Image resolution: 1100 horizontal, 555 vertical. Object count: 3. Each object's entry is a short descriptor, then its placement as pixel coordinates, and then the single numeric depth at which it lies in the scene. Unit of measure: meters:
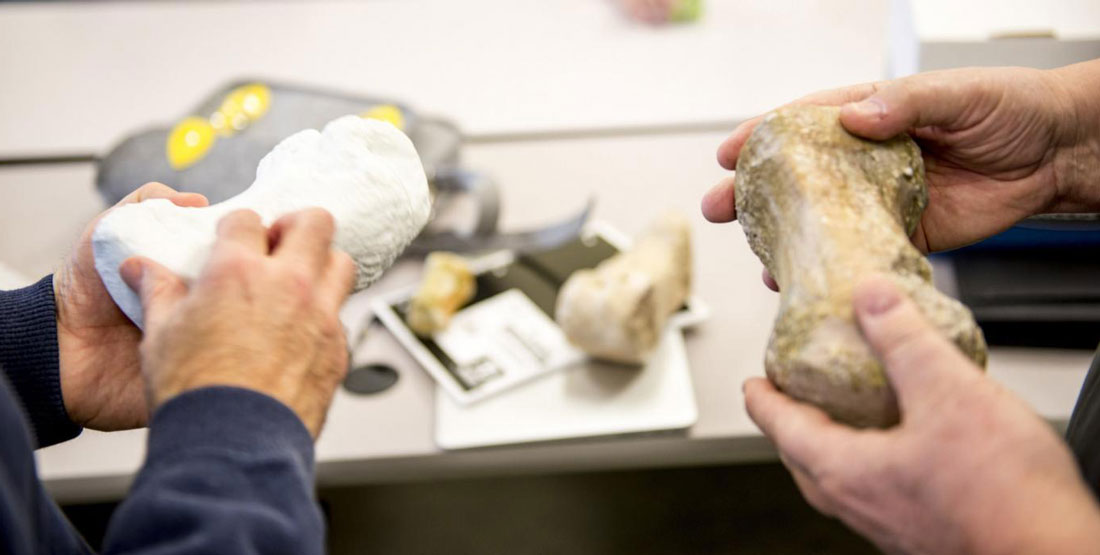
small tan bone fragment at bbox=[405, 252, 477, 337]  1.19
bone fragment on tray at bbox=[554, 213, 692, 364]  1.08
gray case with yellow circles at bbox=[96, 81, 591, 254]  1.27
